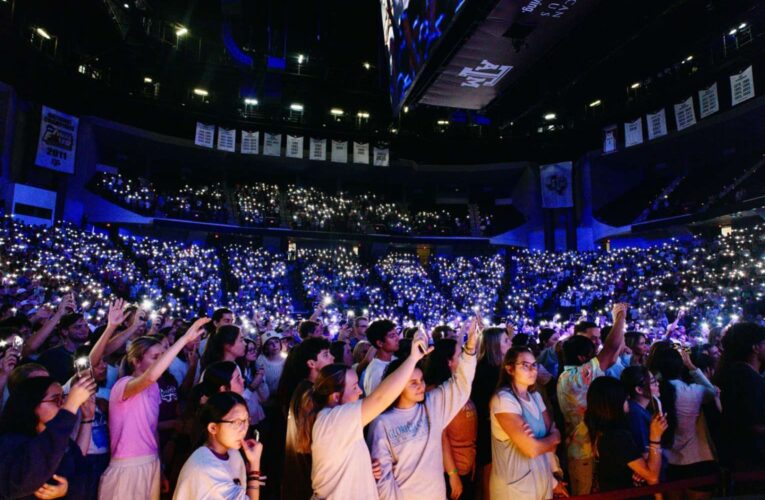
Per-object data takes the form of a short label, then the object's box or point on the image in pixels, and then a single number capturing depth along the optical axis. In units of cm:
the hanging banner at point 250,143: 2510
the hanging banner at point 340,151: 2706
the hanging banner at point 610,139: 2491
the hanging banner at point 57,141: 2092
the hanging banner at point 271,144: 2642
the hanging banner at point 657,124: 2156
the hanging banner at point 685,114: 2008
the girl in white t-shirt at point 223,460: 211
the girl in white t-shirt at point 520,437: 281
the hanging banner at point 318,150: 2652
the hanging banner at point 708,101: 1916
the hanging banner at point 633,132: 2298
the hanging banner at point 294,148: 2628
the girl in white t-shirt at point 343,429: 235
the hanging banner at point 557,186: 2941
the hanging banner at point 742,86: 1752
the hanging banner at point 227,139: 2455
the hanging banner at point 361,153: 2728
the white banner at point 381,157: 2745
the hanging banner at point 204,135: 2388
